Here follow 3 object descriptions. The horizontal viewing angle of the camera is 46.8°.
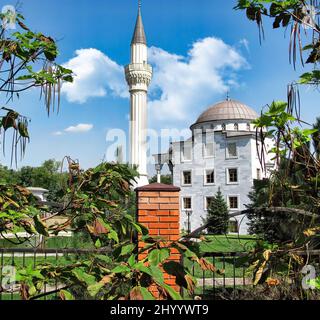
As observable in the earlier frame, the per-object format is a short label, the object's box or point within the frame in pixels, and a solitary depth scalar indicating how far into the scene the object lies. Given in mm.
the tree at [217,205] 24455
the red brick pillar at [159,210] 3340
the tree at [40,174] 46031
